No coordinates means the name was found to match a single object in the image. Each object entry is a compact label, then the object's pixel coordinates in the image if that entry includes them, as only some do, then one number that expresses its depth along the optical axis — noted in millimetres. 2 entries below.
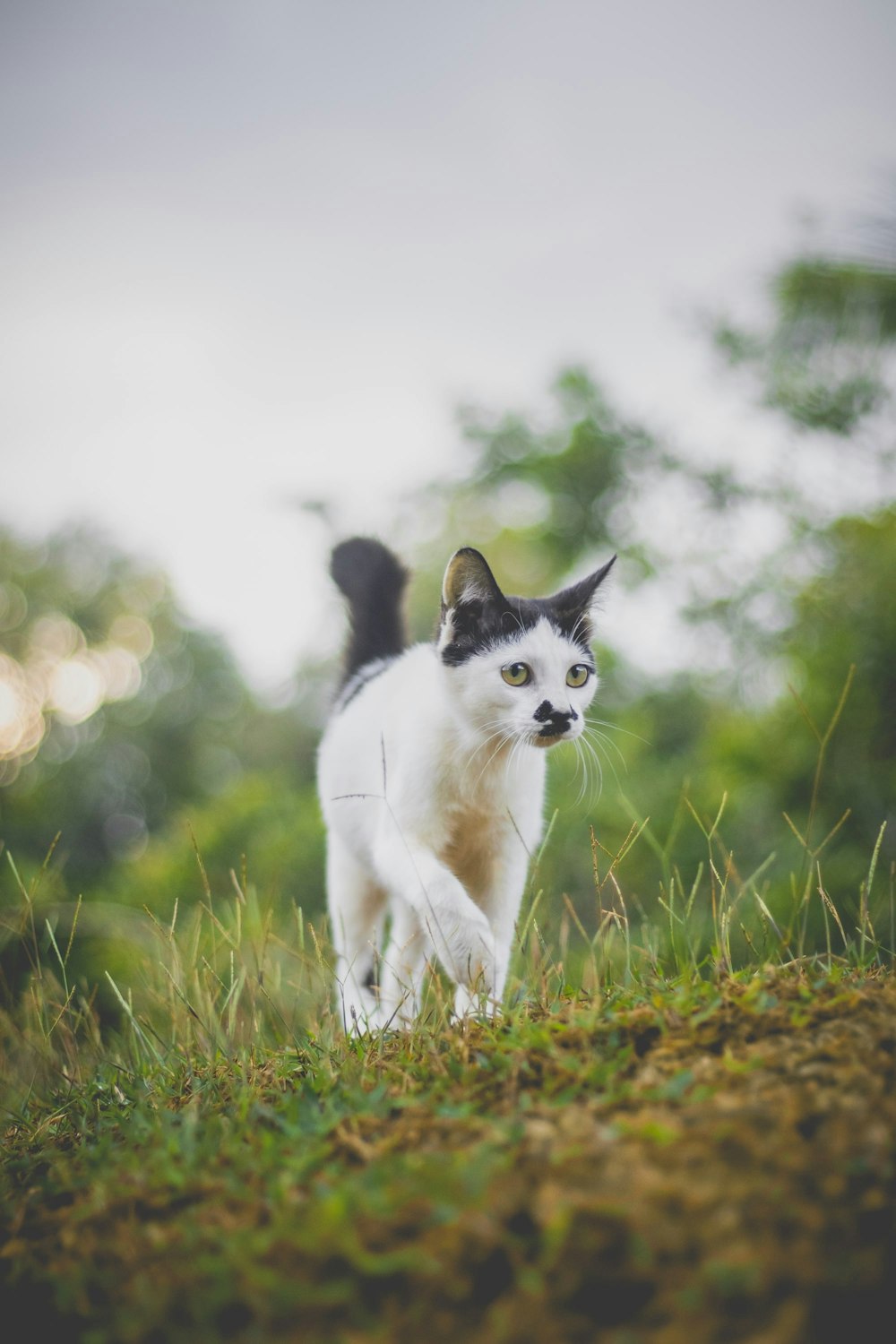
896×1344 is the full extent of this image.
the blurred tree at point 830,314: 6402
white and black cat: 2742
